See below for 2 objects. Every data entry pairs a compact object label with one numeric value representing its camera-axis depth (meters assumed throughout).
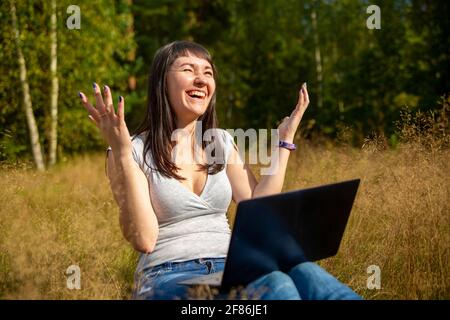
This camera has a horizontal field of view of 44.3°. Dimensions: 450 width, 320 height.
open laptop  1.58
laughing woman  1.86
